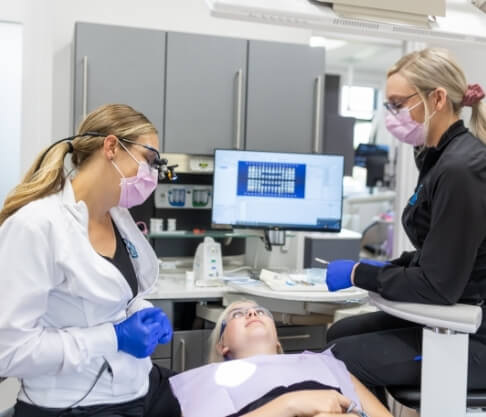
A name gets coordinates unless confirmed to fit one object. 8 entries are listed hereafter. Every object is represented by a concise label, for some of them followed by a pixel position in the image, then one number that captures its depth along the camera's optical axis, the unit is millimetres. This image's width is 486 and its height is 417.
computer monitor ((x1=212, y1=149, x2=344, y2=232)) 2426
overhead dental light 1314
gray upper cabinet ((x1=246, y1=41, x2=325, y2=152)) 2570
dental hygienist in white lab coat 1196
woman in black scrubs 1451
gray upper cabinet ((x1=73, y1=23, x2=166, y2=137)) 2369
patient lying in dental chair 1466
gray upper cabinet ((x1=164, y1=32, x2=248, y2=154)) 2477
